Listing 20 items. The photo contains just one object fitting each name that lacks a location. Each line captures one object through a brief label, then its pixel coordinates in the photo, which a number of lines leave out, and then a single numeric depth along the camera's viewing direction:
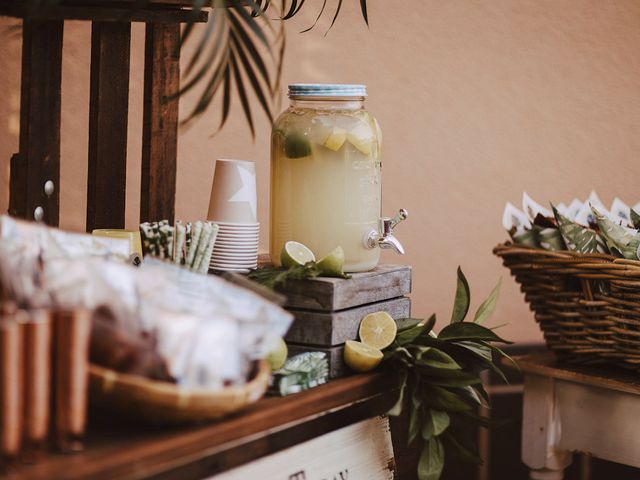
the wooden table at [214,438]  1.62
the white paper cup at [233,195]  2.13
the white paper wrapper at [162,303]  1.69
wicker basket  2.32
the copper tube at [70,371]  1.62
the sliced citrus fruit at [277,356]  1.94
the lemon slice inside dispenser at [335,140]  2.11
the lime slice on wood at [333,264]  2.07
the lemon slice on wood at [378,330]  2.10
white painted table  2.41
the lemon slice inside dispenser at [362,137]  2.12
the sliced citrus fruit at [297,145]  2.12
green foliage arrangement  2.07
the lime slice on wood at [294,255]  2.08
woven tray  1.67
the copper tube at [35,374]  1.60
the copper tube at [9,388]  1.58
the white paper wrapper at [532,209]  2.51
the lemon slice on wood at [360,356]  2.06
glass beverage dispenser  2.12
